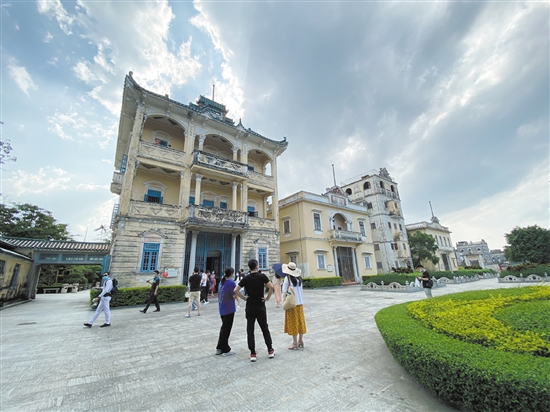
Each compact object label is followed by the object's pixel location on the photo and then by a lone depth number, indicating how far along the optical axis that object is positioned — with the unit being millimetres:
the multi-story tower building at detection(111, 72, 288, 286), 13469
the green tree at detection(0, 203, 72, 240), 25844
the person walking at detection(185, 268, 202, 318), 8312
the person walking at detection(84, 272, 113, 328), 6990
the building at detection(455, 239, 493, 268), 56281
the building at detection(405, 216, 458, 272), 40094
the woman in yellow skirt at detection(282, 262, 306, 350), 4520
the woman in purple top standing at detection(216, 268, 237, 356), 4371
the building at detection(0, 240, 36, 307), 13367
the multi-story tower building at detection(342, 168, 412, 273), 30578
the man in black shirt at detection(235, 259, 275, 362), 4078
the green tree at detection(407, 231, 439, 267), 32125
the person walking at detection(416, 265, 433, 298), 9562
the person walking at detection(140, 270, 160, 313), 8973
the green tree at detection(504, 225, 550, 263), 29125
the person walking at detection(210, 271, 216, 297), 13679
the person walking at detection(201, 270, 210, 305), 11391
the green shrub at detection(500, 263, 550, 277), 17312
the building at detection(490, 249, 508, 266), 85762
